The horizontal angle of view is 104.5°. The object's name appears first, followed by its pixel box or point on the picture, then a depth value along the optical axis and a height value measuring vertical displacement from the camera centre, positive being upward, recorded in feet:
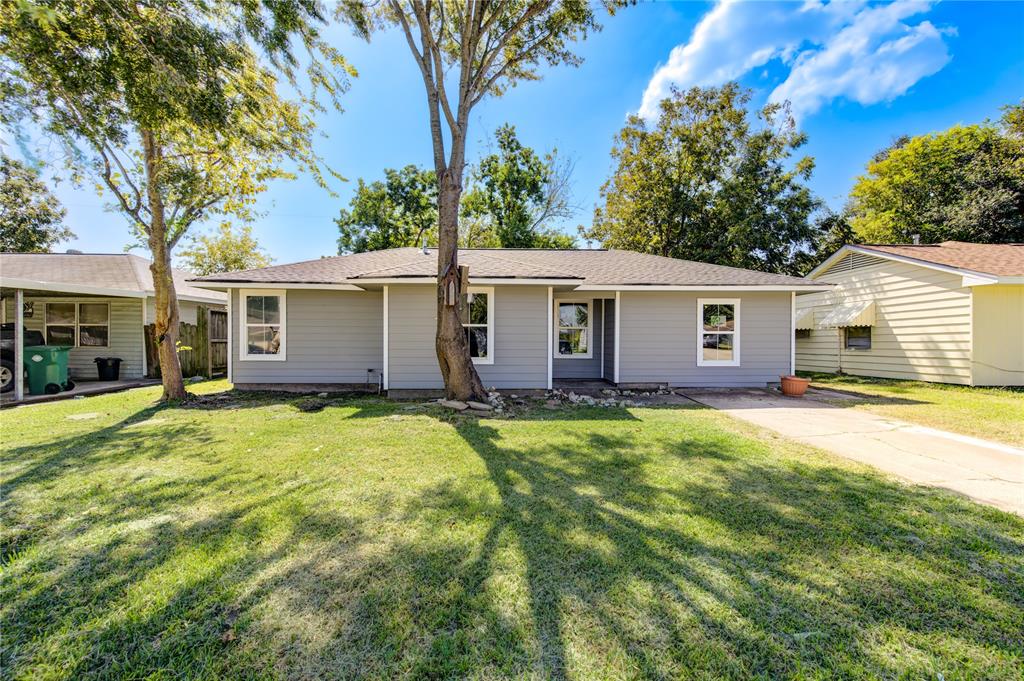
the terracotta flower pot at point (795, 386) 27.63 -3.20
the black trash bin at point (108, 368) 36.04 -2.53
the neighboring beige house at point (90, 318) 36.96 +2.13
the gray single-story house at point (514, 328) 27.78 +0.93
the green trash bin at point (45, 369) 28.68 -2.11
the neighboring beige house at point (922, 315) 30.71 +2.26
